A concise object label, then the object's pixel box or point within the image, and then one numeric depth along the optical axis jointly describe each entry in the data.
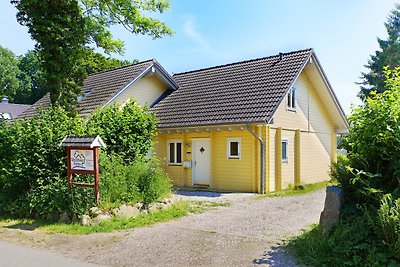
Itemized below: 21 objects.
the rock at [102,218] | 10.00
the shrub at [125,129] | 12.27
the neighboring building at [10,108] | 45.28
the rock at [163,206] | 11.45
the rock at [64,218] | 10.33
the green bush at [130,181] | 10.78
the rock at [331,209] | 7.24
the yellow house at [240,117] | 16.47
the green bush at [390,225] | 6.06
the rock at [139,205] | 10.92
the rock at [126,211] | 10.42
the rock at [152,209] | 11.12
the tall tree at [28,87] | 65.88
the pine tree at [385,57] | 37.44
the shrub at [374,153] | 7.07
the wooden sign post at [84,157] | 10.31
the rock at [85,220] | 9.91
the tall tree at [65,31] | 16.20
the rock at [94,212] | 10.13
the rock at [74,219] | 10.18
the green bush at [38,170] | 10.55
